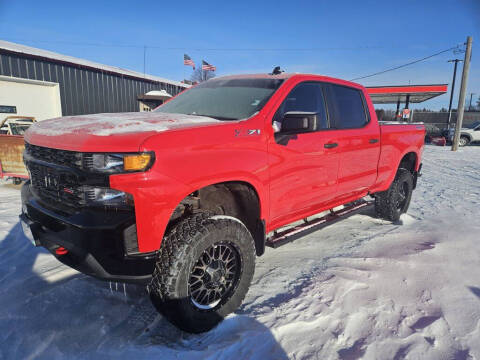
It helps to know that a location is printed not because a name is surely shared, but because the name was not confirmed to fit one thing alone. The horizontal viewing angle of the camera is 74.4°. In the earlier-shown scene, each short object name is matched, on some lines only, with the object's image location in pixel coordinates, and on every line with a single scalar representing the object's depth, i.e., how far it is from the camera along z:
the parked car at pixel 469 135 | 19.77
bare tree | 43.16
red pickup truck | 1.84
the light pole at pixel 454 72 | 34.03
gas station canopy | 22.05
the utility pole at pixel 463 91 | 15.57
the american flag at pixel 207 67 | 21.33
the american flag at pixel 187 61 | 22.79
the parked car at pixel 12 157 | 6.07
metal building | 11.15
